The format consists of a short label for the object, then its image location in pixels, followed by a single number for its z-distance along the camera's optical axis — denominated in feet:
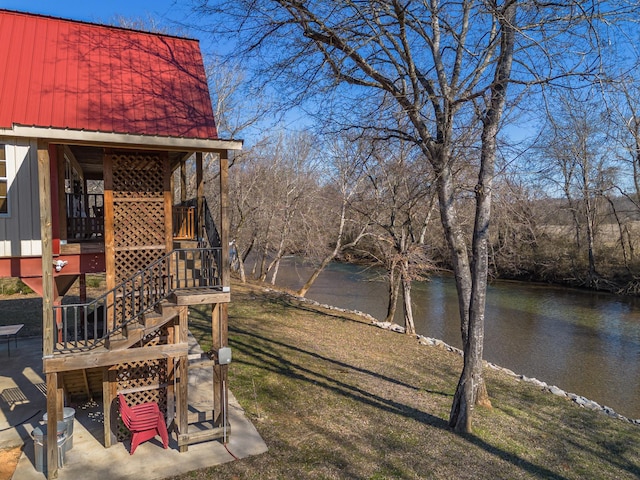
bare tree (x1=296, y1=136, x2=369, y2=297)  55.11
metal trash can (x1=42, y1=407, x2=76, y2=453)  18.63
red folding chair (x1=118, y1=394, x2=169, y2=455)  18.79
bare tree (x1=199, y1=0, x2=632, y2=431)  22.44
